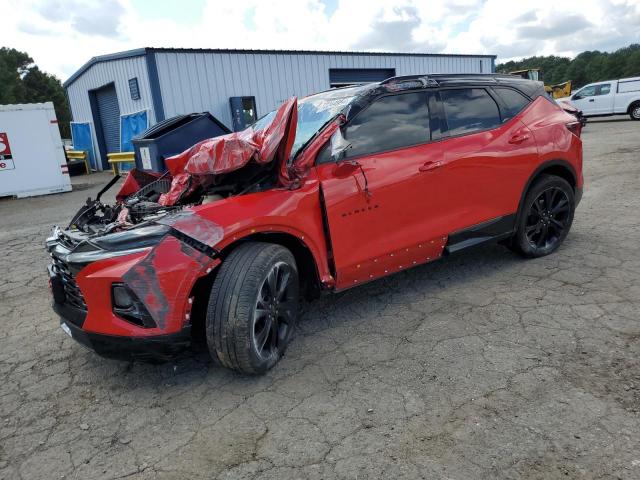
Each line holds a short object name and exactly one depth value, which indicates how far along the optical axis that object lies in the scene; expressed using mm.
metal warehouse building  13461
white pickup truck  19484
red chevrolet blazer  2615
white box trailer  12195
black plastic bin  5066
